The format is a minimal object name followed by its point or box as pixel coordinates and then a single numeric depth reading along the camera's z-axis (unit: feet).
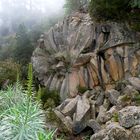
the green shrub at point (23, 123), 11.72
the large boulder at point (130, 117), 19.33
